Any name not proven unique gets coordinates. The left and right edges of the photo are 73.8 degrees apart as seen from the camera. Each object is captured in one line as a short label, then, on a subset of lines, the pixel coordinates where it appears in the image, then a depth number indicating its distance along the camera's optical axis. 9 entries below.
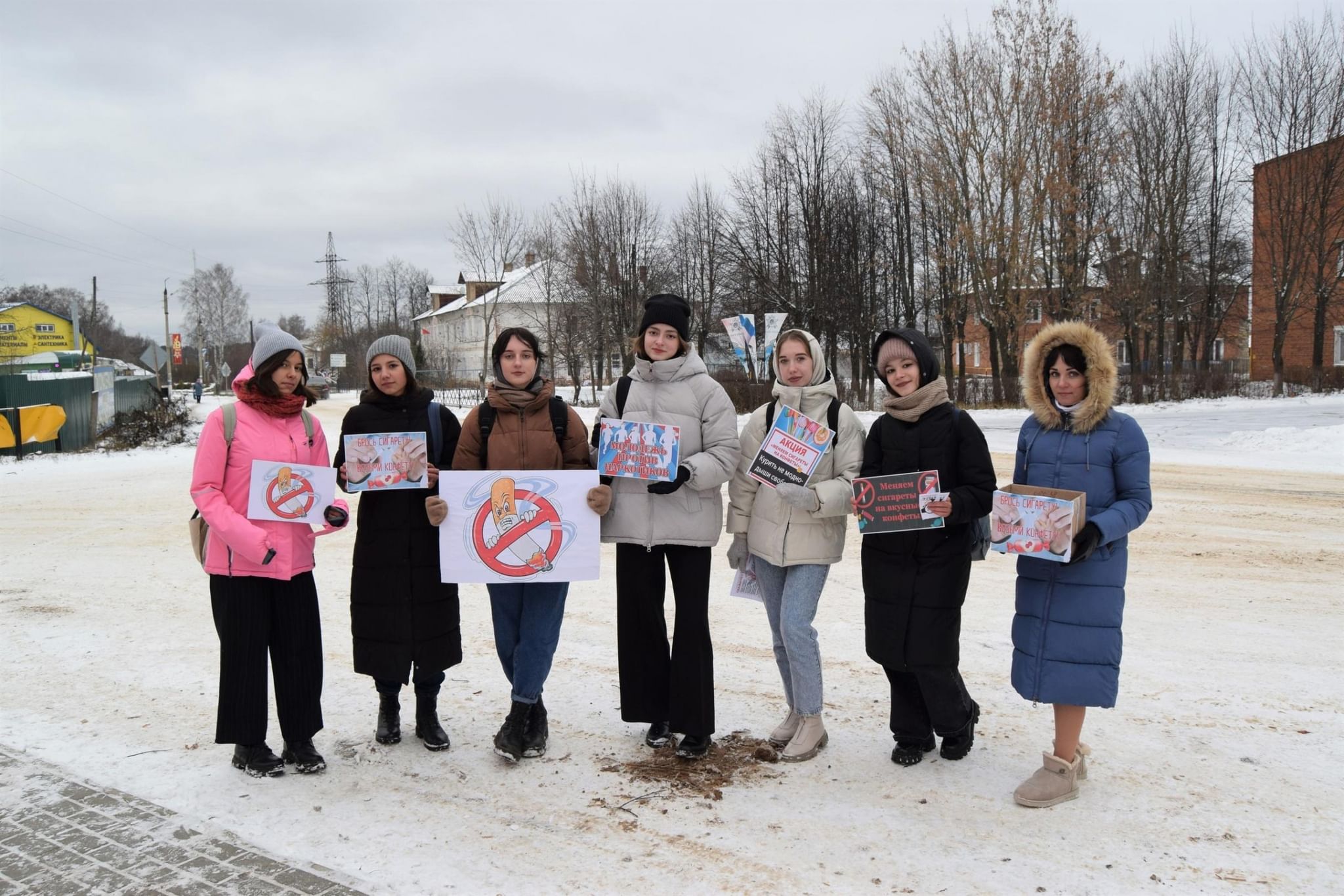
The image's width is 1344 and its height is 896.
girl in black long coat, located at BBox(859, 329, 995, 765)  4.29
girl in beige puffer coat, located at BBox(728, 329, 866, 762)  4.54
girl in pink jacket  4.38
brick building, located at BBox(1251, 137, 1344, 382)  35.38
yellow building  53.56
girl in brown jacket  4.69
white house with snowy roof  54.81
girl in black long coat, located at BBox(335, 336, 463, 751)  4.71
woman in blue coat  4.01
